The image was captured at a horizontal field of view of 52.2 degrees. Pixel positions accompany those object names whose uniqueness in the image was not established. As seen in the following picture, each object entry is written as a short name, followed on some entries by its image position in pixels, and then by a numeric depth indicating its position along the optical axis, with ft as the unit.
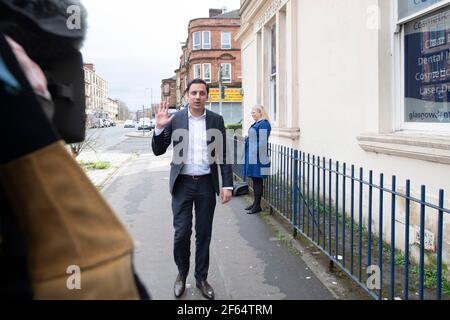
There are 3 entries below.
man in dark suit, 14.37
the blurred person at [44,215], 3.47
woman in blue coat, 26.55
